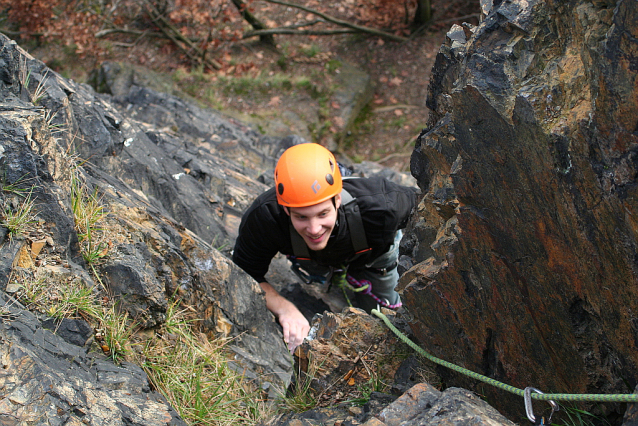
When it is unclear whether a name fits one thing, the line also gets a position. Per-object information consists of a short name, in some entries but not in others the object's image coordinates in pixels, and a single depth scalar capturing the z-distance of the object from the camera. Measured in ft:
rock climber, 13.11
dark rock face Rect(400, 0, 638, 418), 6.30
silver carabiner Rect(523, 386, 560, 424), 6.87
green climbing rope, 6.13
